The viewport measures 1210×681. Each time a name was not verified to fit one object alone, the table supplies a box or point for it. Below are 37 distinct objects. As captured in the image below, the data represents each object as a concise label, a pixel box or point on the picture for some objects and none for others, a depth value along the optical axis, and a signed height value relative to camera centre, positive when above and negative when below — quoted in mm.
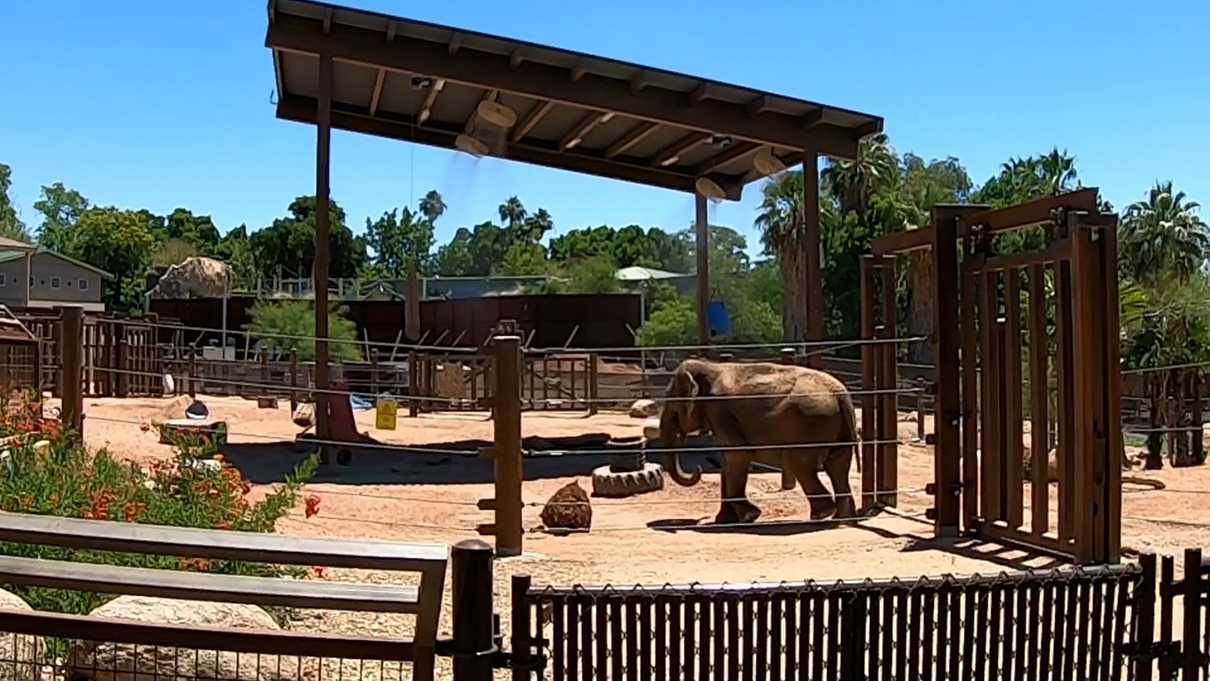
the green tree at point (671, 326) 41875 +949
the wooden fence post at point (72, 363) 8547 -27
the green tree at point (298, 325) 34219 +974
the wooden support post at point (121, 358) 20359 +11
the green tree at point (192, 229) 80312 +8360
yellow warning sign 12008 -559
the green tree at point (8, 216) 80969 +9652
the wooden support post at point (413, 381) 20203 -411
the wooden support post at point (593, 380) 20984 -415
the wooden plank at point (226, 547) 3035 -456
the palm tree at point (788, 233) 42531 +4176
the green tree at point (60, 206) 101188 +12375
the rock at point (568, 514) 9695 -1215
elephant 10672 -575
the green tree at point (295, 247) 69438 +6197
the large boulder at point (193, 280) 49188 +3030
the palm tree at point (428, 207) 74000 +9528
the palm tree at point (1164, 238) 41969 +3748
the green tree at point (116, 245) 68875 +6204
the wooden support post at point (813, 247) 16359 +1395
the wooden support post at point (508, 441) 7500 -512
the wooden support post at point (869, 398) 10164 -371
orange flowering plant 5383 -658
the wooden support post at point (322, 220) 14359 +1609
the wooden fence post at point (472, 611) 3094 -624
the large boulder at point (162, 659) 4262 -1016
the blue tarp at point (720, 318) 46581 +1334
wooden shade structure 14445 +3331
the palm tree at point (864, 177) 46344 +6451
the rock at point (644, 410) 21031 -926
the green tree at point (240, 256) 68000 +6059
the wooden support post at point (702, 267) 20984 +1453
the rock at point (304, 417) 18000 -865
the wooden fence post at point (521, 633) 3369 -738
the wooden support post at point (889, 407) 9938 -428
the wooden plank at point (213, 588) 3066 -558
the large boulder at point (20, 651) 4207 -1016
